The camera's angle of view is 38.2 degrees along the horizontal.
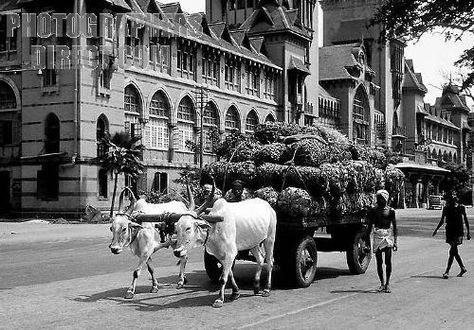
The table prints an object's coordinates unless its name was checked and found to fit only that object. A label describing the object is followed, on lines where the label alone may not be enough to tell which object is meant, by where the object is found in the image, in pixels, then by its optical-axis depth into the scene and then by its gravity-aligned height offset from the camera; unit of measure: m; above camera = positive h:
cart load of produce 12.76 +0.52
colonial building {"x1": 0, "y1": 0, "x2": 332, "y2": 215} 42.00 +6.80
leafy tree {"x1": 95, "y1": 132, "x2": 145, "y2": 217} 39.72 +2.46
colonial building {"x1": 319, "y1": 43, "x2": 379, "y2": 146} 82.12 +13.54
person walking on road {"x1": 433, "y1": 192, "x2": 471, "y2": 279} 14.99 -0.66
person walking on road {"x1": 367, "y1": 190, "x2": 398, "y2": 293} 12.48 -0.61
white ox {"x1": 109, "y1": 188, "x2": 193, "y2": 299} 10.93 -0.59
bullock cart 12.52 -0.99
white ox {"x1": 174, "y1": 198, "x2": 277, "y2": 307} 10.39 -0.59
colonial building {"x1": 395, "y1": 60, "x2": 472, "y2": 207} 84.31 +10.16
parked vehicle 77.69 -0.76
